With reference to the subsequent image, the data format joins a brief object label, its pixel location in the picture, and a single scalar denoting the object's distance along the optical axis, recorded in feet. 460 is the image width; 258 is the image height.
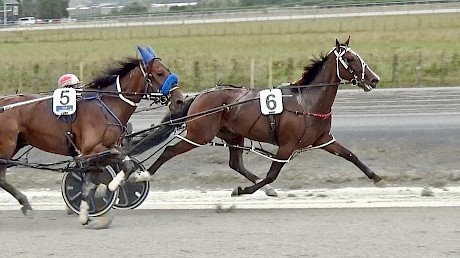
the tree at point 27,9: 250.39
